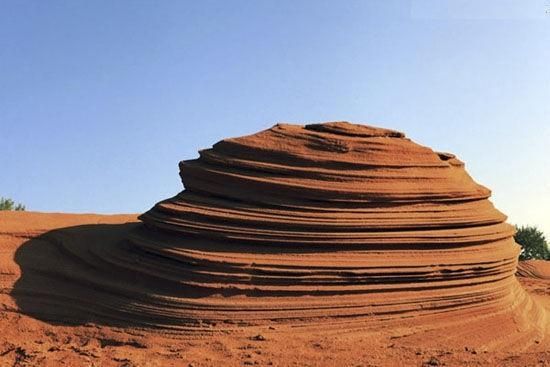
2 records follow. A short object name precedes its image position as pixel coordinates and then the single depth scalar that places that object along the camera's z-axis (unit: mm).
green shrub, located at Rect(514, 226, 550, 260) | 28297
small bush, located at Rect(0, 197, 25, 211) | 26427
